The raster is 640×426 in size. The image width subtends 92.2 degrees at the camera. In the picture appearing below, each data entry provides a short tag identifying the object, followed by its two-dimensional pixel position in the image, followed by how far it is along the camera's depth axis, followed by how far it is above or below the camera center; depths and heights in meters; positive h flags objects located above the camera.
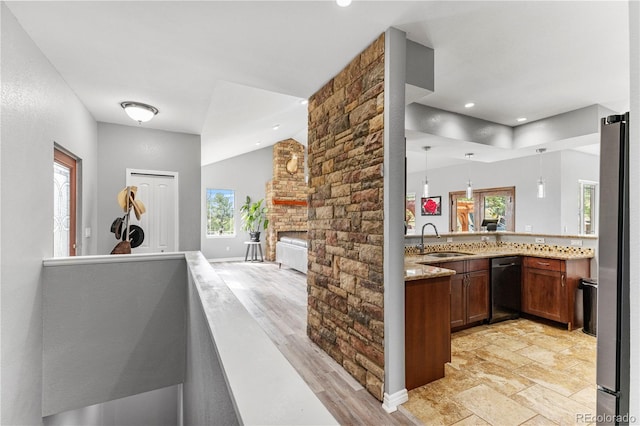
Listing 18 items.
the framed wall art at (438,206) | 8.23 +0.16
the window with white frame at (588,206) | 6.08 +0.12
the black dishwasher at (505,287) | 3.85 -0.97
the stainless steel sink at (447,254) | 3.96 -0.54
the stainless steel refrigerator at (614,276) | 1.01 -0.21
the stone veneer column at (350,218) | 2.31 -0.05
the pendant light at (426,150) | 4.54 +0.94
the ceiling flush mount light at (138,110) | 3.44 +1.15
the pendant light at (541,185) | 4.60 +0.41
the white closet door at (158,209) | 4.66 +0.04
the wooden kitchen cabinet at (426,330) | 2.46 -0.98
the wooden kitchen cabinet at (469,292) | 3.49 -0.94
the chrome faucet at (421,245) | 3.85 -0.42
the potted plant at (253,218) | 8.95 -0.18
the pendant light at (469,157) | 5.04 +0.94
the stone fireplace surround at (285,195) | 8.97 +0.50
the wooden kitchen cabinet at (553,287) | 3.69 -0.93
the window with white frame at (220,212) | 9.03 +0.00
